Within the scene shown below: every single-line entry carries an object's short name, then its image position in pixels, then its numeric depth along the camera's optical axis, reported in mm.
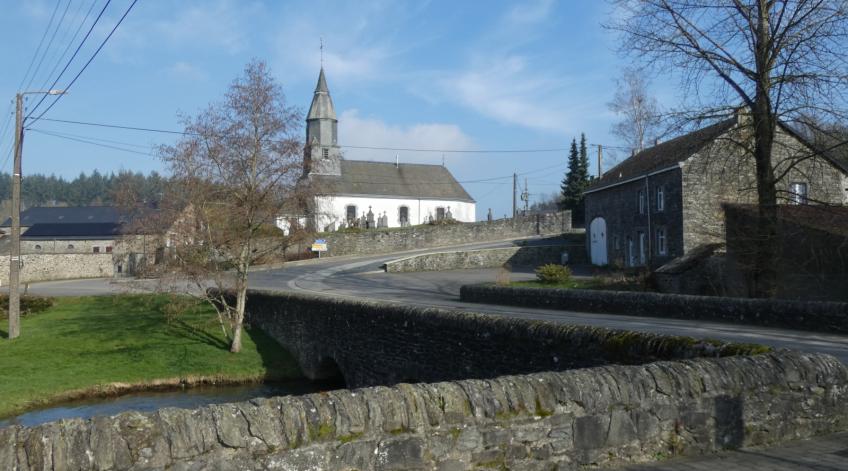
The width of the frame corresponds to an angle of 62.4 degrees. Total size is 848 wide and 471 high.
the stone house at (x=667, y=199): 32688
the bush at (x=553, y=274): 32094
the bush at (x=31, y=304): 30705
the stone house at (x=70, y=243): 50125
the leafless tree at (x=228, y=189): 21328
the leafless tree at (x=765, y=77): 18656
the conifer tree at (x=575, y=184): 64812
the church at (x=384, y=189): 71562
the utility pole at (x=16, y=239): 23922
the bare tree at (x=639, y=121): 54156
